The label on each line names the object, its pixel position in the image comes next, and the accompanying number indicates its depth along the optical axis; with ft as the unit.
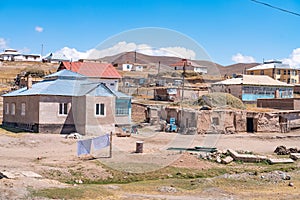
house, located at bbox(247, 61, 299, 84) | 276.82
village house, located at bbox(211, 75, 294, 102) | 190.34
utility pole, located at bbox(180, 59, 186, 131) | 154.30
